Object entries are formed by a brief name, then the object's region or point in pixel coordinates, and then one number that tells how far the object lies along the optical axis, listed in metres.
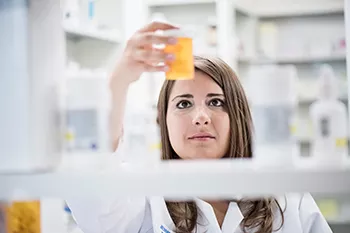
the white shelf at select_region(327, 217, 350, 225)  3.88
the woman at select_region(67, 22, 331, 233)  1.49
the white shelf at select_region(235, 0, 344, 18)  4.05
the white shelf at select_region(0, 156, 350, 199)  0.70
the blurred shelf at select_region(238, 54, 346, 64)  4.04
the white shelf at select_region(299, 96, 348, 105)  4.09
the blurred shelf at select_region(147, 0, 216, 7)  3.67
